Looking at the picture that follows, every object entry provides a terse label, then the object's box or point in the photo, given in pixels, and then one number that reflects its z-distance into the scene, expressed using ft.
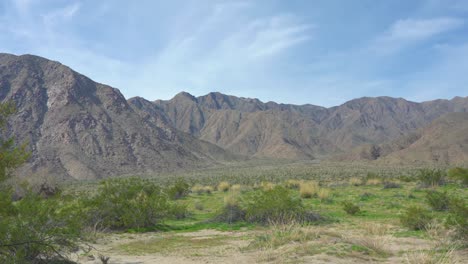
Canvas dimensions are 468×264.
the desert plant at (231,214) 56.24
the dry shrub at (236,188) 105.29
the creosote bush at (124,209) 52.16
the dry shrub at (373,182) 110.42
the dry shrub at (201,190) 108.27
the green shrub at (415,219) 43.24
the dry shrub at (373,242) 31.37
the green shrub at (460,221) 32.50
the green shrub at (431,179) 98.00
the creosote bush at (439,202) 57.47
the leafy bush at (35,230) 26.16
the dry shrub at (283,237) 34.63
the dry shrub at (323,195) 77.71
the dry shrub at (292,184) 107.53
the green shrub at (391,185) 99.14
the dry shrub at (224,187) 113.00
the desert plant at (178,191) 92.63
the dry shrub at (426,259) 24.30
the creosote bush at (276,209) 50.52
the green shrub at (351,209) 58.85
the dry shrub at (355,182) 113.09
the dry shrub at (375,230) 37.45
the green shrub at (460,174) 92.48
